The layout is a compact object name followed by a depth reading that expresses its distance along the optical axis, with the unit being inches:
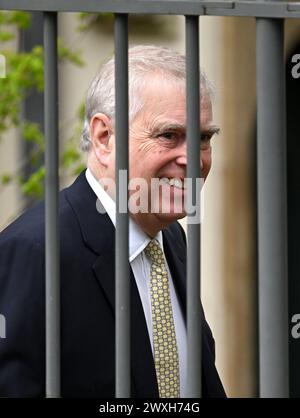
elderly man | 184.5
